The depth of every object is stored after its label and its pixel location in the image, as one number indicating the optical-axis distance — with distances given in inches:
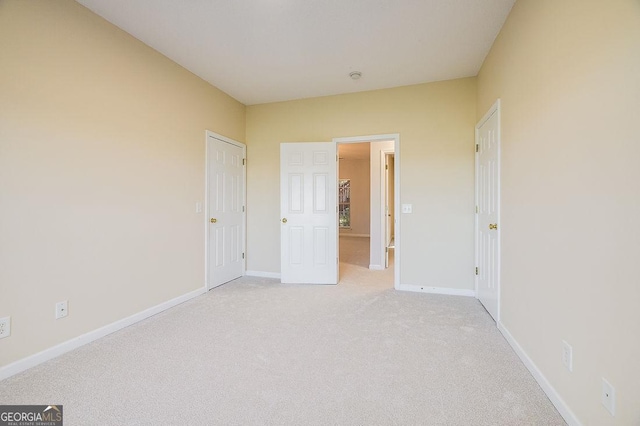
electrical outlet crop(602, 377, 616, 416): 43.6
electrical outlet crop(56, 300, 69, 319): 80.3
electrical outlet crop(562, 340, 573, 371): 54.9
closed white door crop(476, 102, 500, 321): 99.2
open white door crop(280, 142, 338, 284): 153.6
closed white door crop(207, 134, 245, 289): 142.8
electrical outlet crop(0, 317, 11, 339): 68.4
